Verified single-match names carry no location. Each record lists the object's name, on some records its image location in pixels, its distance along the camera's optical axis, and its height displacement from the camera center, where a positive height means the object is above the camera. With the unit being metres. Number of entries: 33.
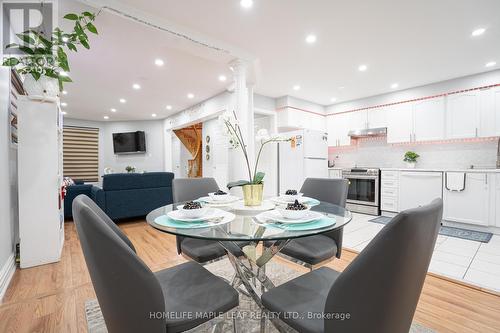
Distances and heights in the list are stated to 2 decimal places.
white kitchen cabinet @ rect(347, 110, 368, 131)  5.14 +0.99
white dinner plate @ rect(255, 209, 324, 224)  1.07 -0.28
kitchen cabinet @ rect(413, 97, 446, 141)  4.08 +0.80
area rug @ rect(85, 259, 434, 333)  1.39 -1.03
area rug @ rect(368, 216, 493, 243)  3.08 -1.05
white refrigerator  4.50 +0.09
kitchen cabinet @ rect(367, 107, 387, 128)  4.83 +0.99
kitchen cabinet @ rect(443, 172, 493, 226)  3.32 -0.61
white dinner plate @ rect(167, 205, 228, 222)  1.11 -0.27
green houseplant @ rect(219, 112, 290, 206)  1.45 -0.07
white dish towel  3.48 -0.30
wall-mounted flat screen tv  7.88 +0.72
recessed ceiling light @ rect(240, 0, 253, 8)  2.20 +1.58
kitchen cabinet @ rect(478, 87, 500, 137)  3.56 +0.80
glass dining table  0.94 -0.30
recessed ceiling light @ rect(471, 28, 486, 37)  2.62 +1.54
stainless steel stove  4.42 -0.57
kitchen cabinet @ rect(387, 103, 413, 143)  4.45 +0.81
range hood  4.78 +0.66
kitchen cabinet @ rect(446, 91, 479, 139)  3.74 +0.80
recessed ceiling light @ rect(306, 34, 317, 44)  2.79 +1.57
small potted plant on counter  4.47 +0.08
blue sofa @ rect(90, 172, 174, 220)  3.75 -0.54
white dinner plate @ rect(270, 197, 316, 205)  1.58 -0.27
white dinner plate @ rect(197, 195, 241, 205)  1.61 -0.28
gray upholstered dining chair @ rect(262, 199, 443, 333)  0.58 -0.33
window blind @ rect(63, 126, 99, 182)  7.46 +0.34
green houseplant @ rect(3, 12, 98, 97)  1.94 +0.95
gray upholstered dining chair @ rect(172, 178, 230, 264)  1.53 -0.58
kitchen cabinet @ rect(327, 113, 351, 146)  5.45 +0.82
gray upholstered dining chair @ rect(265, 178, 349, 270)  1.47 -0.57
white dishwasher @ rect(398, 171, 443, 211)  3.77 -0.44
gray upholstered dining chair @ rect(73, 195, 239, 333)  0.64 -0.37
